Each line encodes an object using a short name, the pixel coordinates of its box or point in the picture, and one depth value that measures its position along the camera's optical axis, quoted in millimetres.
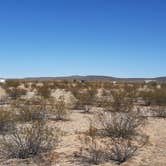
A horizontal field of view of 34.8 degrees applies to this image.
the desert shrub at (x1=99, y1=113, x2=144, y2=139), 7347
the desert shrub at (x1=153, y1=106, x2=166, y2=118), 11024
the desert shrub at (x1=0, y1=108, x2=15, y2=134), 7930
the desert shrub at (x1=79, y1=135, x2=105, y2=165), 5668
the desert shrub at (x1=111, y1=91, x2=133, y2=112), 10762
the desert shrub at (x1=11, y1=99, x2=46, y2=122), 8919
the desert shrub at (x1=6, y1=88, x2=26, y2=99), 16716
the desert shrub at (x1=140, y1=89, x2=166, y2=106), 14110
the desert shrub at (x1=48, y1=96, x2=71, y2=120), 9912
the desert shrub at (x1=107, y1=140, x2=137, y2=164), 5734
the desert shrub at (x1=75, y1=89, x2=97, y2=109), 13334
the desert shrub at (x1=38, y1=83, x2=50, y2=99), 16799
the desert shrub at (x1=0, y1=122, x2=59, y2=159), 5944
